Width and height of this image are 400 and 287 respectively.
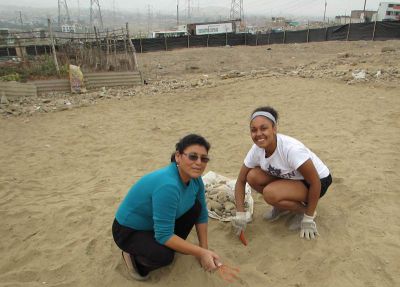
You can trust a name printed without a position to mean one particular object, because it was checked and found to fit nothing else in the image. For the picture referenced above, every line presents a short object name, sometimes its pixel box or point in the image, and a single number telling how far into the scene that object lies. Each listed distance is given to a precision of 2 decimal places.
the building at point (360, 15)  39.17
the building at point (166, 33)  31.72
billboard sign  31.50
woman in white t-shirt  2.19
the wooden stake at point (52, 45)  8.68
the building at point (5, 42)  11.83
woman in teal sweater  1.77
